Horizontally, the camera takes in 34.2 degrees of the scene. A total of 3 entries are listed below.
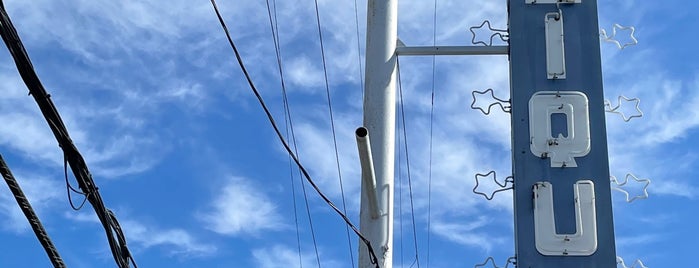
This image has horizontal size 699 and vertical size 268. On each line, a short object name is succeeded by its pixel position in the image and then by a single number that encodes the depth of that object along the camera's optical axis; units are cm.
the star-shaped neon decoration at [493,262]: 809
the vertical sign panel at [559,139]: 803
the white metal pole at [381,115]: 755
